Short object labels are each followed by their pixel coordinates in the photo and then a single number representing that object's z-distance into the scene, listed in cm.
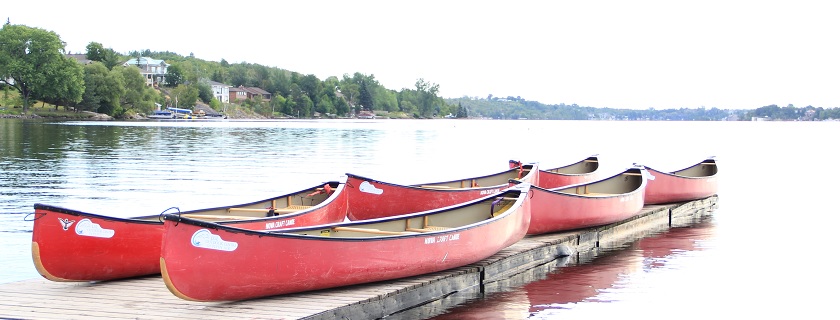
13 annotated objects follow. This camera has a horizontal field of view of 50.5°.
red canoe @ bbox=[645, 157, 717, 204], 2325
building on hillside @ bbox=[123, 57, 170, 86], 17625
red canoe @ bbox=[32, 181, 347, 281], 1134
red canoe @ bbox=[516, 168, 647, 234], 1672
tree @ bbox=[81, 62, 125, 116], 12181
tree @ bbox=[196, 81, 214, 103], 17888
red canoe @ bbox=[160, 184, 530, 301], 1018
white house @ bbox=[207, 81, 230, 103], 19308
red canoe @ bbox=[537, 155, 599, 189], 2288
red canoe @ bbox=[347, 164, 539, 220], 1620
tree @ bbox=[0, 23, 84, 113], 11425
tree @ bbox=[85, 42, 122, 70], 14888
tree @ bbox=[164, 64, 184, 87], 17400
